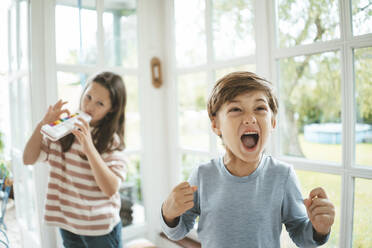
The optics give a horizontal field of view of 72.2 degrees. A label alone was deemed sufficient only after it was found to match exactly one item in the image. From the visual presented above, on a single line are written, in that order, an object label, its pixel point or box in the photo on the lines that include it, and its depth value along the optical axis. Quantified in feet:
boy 2.20
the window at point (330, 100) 2.97
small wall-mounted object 5.40
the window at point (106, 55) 4.37
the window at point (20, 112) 4.15
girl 3.32
